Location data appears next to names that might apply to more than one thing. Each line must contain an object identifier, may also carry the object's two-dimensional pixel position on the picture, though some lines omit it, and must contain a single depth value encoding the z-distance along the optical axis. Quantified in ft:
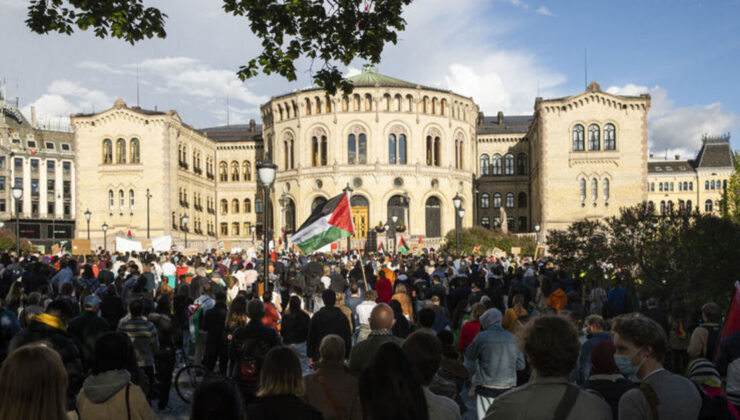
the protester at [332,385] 16.39
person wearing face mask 12.83
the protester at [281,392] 12.93
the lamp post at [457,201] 84.03
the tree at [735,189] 165.49
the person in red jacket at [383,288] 48.52
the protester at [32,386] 10.01
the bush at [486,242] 145.07
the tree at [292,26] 30.35
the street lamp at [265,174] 42.60
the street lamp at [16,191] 73.67
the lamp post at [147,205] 175.77
